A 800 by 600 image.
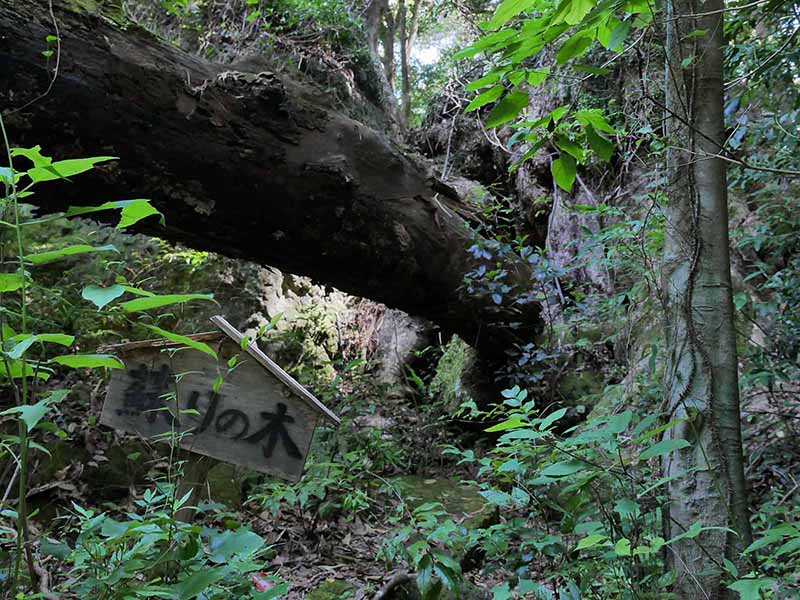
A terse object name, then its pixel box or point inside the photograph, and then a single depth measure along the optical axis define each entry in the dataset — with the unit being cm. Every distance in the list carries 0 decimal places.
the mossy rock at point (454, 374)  530
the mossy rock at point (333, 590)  248
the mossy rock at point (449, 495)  338
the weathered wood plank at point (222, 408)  219
